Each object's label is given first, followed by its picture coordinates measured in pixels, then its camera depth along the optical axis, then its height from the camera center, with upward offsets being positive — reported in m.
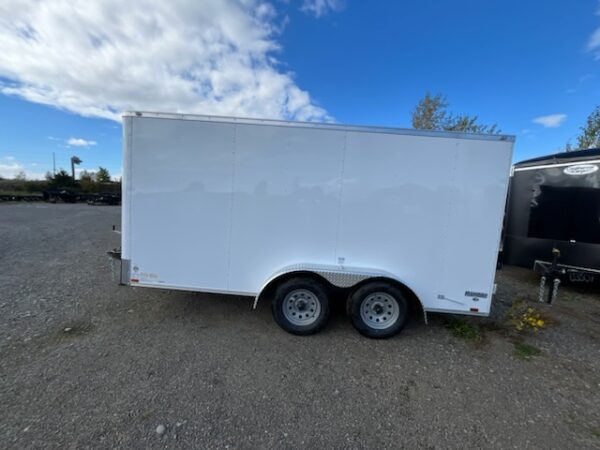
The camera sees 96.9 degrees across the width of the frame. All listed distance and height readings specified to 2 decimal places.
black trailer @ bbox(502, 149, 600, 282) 5.30 +0.16
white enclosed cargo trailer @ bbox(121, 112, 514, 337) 3.38 -0.08
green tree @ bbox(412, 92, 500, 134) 14.92 +5.41
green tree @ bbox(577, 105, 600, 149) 14.02 +4.91
